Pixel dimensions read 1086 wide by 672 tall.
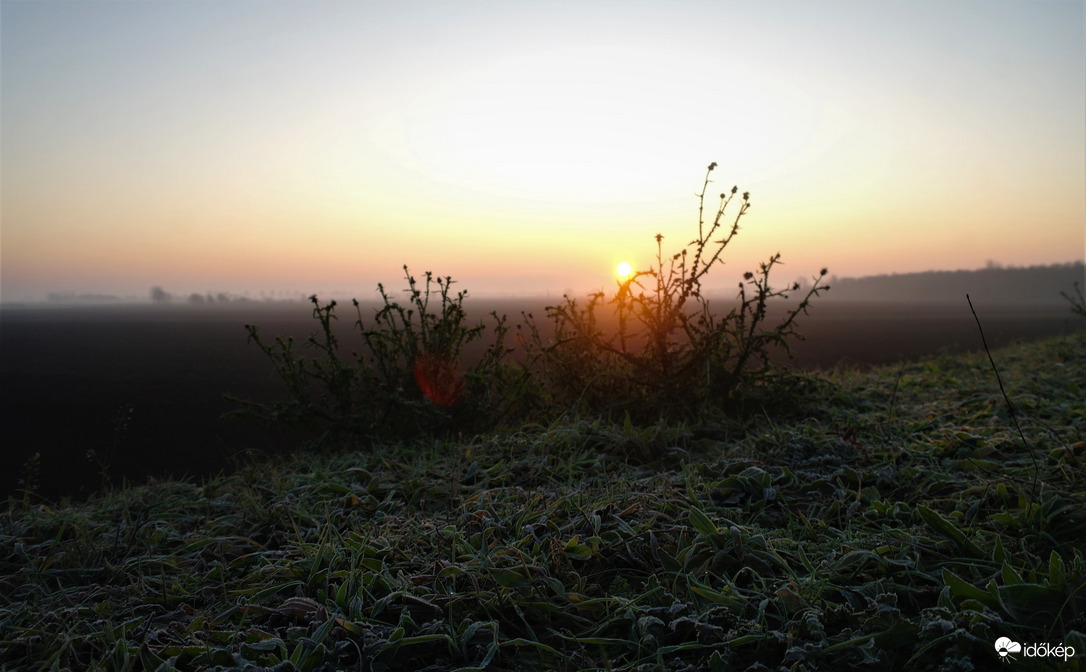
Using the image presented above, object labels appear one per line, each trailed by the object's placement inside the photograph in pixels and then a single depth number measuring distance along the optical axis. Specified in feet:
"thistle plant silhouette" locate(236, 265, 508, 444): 16.14
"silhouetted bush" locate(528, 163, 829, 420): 15.96
